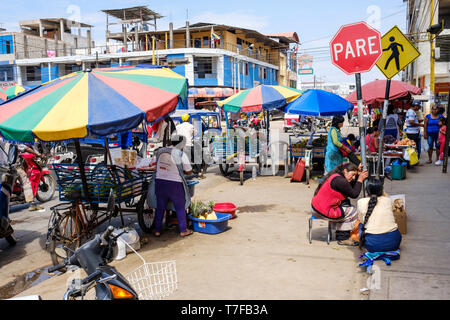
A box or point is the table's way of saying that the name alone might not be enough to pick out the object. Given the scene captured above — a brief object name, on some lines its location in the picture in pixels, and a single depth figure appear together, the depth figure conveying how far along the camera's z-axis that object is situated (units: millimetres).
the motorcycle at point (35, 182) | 9414
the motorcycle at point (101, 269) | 2990
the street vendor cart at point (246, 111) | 11891
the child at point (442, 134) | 12297
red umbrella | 12406
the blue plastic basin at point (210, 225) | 6959
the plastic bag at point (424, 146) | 16859
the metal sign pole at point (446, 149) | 11270
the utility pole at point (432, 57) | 22519
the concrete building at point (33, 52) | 52156
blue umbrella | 11289
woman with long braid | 5277
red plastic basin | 7812
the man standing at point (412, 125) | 13070
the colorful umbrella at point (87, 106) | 5441
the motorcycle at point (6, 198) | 6336
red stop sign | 5523
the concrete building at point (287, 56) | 63156
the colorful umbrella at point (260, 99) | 11883
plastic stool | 6280
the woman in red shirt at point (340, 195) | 5969
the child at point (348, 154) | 9133
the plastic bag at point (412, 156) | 11945
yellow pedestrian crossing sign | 6348
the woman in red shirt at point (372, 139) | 11203
